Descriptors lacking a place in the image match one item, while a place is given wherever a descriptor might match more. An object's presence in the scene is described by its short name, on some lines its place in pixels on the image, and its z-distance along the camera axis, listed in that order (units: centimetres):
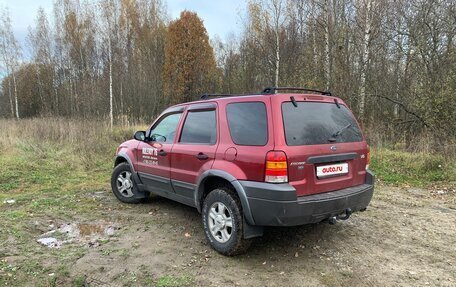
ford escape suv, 331
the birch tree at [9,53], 2972
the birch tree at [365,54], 1275
